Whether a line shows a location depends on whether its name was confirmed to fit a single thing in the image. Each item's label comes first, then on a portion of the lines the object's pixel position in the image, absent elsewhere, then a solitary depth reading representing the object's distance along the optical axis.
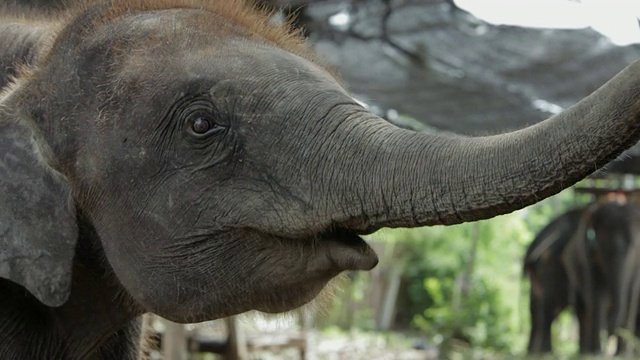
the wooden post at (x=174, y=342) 6.73
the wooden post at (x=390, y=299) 20.09
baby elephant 2.15
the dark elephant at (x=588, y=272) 13.15
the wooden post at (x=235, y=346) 8.20
